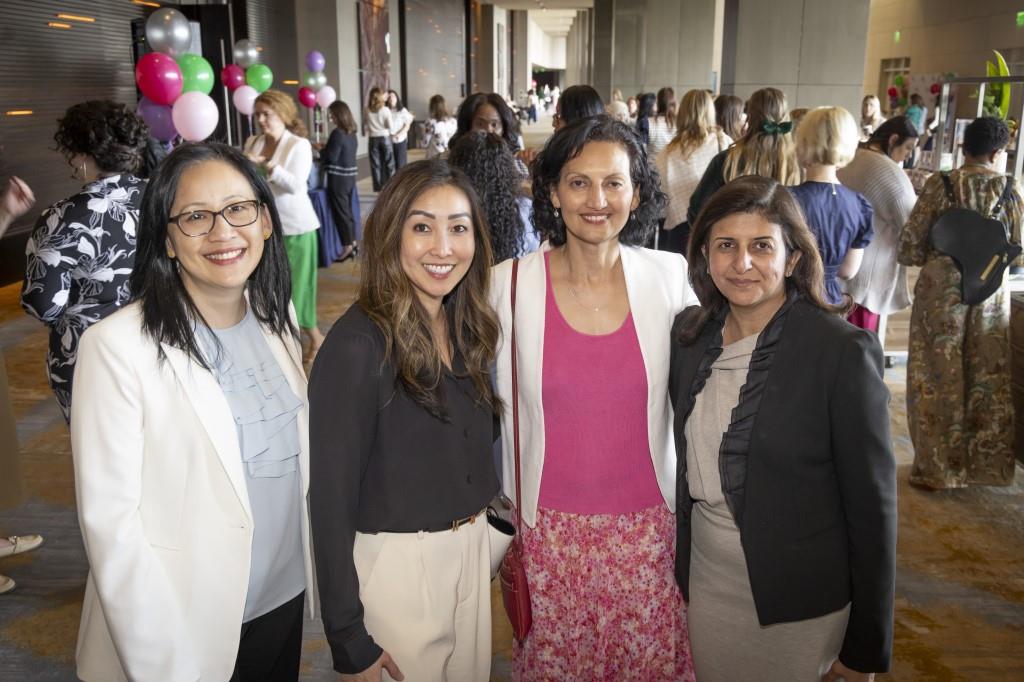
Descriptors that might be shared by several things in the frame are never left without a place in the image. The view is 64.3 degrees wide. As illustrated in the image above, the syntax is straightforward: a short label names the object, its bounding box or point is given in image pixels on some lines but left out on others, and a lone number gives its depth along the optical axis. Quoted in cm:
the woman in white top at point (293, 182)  546
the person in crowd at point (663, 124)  859
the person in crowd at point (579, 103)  415
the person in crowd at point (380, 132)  1339
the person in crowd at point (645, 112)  891
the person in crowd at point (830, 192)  368
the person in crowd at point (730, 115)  623
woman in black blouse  147
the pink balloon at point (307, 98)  1202
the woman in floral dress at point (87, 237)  269
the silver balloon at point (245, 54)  1025
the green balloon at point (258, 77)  914
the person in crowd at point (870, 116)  1145
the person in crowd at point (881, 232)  456
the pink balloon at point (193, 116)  563
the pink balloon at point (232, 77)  931
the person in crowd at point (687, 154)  580
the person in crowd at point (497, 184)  308
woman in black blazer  149
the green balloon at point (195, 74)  644
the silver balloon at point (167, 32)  680
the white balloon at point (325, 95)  1209
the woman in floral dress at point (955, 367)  385
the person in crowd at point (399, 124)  1368
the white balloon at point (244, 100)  866
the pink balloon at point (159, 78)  586
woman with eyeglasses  136
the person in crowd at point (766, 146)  415
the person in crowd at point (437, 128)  1260
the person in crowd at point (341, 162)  805
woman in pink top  181
